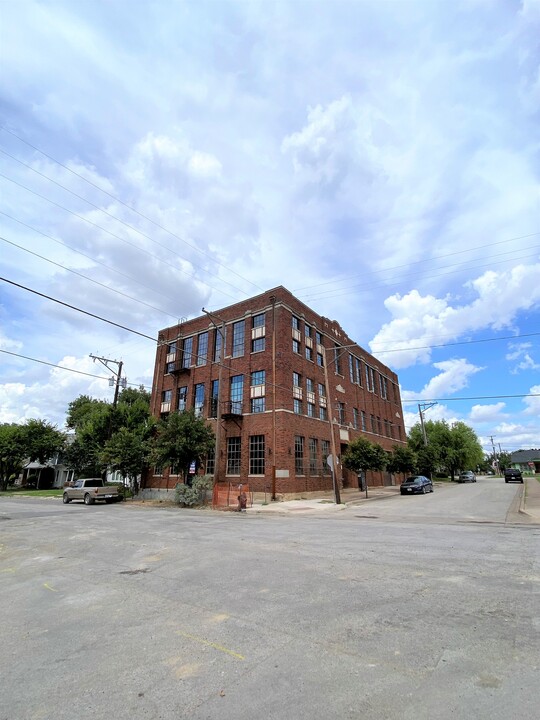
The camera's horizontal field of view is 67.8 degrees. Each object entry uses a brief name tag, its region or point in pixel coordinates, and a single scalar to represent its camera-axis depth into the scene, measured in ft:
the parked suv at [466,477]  192.85
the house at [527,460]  362.53
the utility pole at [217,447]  75.51
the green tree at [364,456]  101.04
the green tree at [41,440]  152.15
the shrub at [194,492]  79.71
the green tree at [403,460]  129.59
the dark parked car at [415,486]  107.65
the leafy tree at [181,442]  81.29
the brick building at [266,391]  90.58
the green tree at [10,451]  146.61
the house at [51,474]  178.19
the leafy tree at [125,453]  94.12
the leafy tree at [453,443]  207.31
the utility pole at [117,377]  108.06
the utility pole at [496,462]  451.36
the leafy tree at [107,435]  94.68
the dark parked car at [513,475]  162.50
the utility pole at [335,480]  77.48
